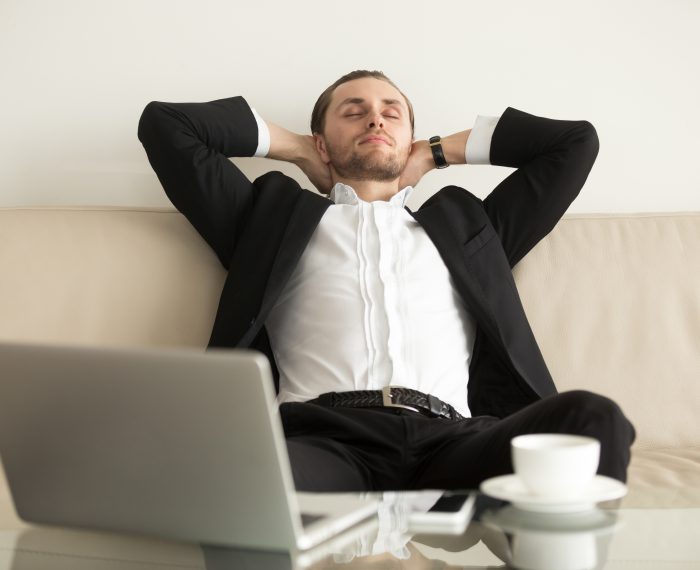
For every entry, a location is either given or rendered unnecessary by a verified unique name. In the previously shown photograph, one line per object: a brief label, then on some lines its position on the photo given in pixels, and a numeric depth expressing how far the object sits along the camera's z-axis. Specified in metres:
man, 1.77
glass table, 0.93
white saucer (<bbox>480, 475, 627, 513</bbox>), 0.99
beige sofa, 2.02
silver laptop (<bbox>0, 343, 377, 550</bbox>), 0.90
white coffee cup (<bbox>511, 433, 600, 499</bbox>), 0.98
